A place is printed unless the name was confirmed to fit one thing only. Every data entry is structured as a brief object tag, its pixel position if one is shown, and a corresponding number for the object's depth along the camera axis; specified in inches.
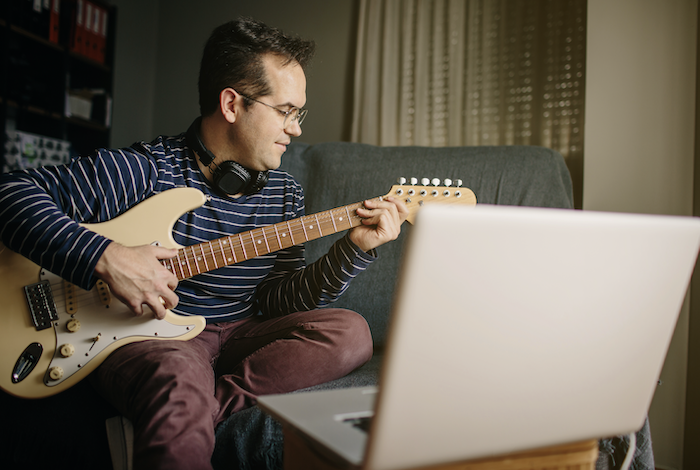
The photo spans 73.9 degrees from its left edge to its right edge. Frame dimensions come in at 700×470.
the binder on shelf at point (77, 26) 104.3
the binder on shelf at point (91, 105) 108.1
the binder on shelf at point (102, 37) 112.7
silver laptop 15.6
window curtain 82.7
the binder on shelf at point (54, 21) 100.2
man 31.4
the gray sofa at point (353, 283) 34.0
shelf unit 93.7
